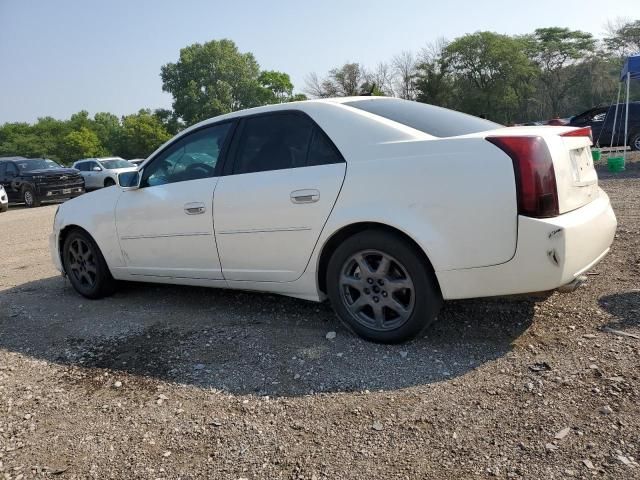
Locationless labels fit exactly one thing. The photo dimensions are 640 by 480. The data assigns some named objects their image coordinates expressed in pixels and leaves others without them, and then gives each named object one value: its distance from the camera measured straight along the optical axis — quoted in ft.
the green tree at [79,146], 232.53
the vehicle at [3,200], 55.98
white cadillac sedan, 9.45
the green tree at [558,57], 165.68
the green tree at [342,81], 171.73
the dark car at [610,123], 52.29
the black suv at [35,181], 59.57
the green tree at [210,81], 240.53
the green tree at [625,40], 157.69
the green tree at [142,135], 221.66
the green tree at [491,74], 169.27
